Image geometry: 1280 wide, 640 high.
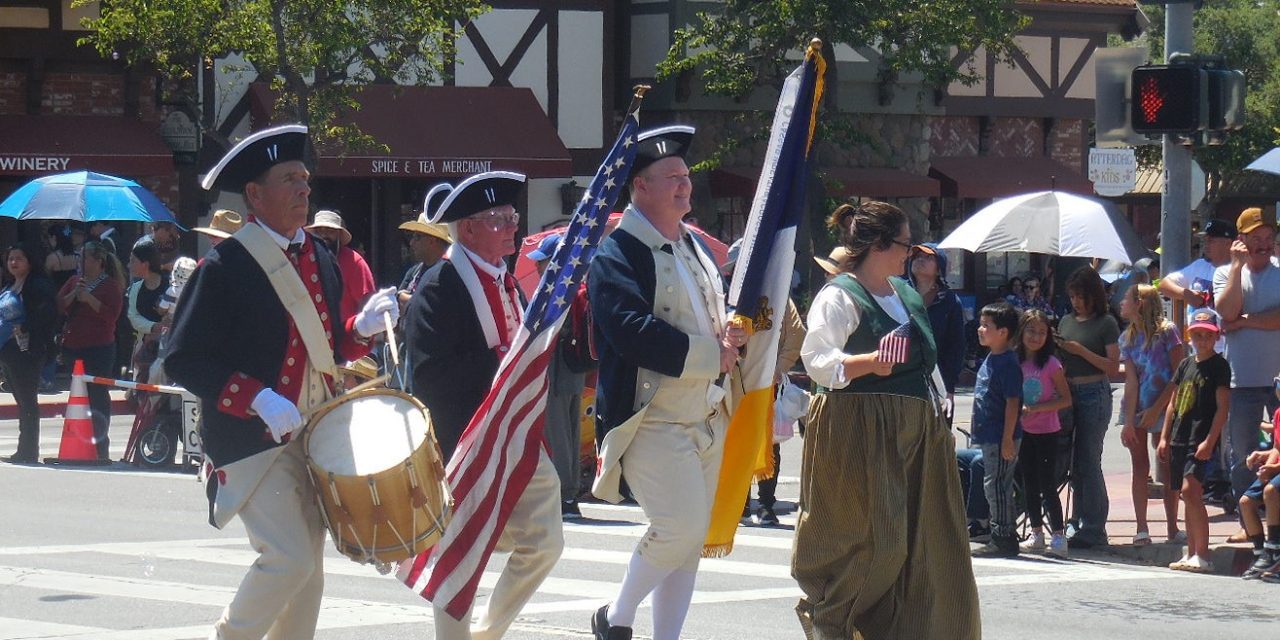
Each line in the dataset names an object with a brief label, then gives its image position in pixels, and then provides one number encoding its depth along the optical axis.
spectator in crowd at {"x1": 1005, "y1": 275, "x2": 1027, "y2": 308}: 29.08
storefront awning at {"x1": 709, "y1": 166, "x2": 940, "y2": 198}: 30.72
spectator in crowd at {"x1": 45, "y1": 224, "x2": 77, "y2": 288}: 23.98
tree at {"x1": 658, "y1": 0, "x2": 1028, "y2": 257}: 27.23
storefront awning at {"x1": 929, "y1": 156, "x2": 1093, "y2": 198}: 33.59
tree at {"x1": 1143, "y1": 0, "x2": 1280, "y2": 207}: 47.72
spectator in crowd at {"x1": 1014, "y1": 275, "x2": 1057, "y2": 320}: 28.75
